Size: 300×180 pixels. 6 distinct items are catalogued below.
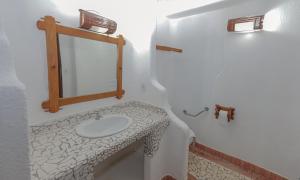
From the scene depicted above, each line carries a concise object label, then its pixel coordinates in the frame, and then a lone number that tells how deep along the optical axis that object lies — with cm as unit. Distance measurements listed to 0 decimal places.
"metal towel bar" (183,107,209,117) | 228
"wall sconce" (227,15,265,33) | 169
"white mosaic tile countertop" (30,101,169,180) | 80
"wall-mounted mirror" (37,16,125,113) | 117
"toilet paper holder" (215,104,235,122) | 197
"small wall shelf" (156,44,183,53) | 213
